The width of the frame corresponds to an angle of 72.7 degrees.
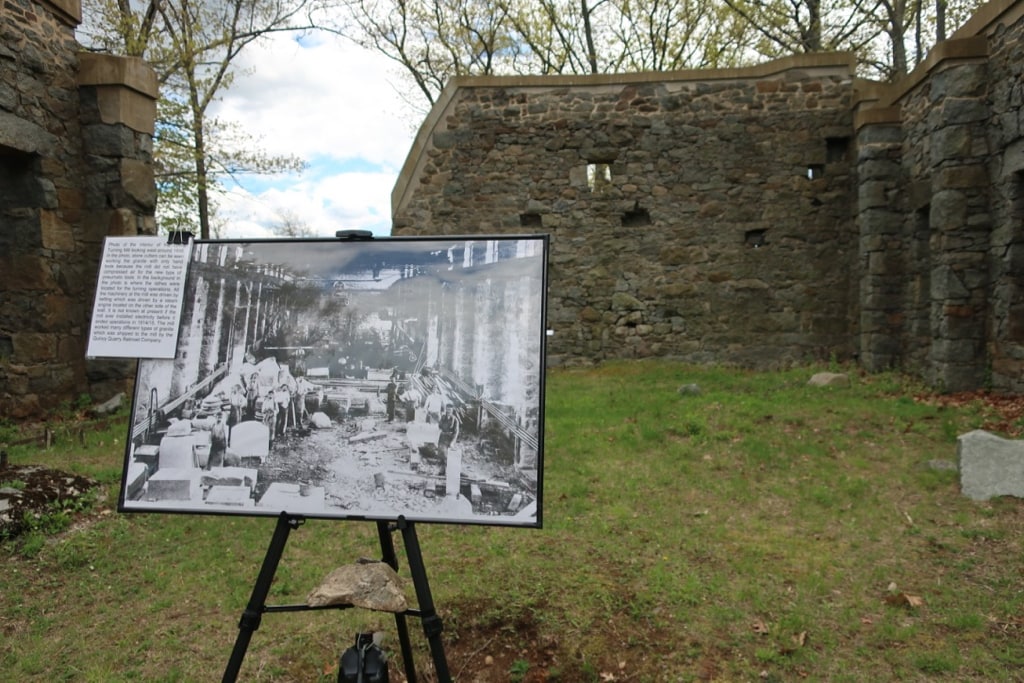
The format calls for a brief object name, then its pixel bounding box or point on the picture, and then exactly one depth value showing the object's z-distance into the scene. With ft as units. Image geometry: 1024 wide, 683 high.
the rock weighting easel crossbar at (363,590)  8.32
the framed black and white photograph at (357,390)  8.43
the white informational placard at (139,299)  9.11
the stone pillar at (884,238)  30.50
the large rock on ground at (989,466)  15.71
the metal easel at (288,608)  7.80
